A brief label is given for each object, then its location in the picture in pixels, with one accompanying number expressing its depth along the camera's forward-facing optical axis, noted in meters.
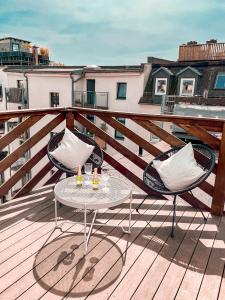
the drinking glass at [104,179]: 2.21
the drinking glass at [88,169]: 2.51
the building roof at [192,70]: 12.05
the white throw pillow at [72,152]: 2.83
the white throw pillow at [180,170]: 2.29
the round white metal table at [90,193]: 1.85
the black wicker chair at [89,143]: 3.02
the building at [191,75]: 11.62
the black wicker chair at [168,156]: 2.20
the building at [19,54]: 20.94
